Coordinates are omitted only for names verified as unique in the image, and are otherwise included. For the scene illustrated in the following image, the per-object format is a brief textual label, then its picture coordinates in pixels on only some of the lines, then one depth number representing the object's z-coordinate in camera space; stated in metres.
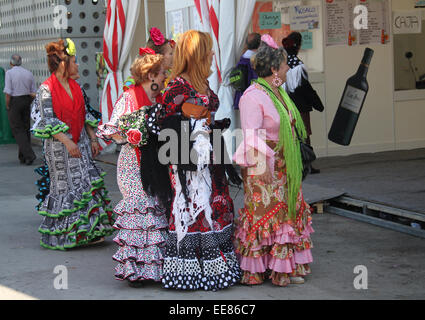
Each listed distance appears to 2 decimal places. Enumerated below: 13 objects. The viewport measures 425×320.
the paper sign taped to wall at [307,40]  11.27
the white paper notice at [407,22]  11.74
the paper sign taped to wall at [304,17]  11.12
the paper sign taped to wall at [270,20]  10.99
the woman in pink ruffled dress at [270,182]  5.57
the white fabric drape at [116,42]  12.61
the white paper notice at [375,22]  11.52
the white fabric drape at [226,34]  9.41
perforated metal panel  14.20
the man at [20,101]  13.39
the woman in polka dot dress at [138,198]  5.83
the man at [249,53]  9.40
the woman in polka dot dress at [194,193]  5.53
